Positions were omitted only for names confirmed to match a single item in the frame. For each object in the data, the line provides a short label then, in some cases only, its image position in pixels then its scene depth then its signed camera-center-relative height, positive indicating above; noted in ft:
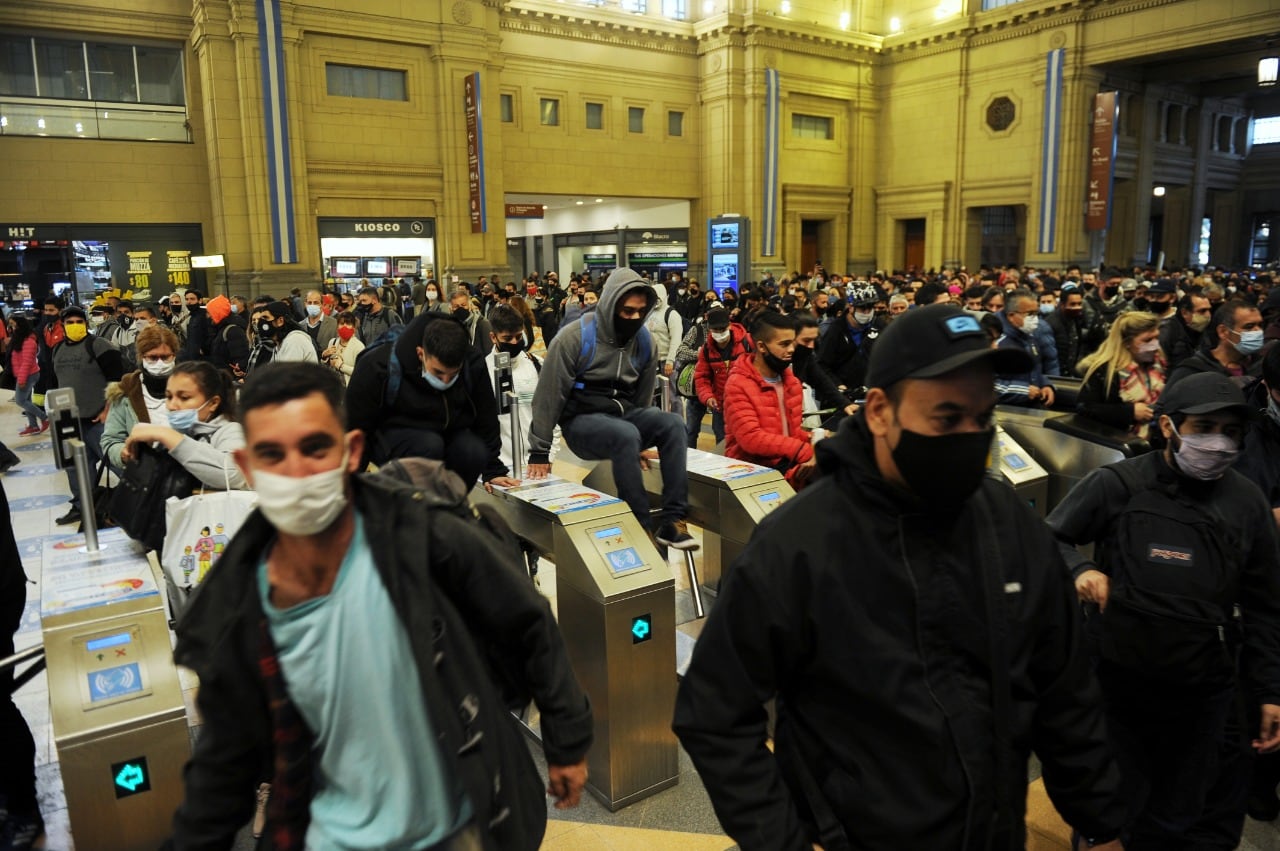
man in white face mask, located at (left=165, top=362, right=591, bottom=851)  5.63 -2.39
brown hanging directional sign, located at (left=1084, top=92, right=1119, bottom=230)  74.38 +9.78
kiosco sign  68.80 +4.89
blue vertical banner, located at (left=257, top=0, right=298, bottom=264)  62.59 +11.64
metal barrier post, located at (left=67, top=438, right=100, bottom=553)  11.82 -2.77
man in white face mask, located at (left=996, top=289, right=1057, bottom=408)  21.35 -1.88
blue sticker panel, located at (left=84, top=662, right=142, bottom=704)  9.36 -4.21
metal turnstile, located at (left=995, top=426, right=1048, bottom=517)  18.22 -4.11
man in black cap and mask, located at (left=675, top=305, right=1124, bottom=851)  5.25 -2.19
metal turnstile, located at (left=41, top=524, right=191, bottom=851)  9.14 -4.47
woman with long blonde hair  16.20 -1.90
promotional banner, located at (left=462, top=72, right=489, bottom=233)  70.54 +11.08
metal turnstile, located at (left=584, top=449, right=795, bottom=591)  15.25 -3.81
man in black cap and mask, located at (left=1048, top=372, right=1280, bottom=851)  8.98 -3.54
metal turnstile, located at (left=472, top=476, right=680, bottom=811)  11.85 -4.90
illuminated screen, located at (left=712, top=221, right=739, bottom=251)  66.39 +3.57
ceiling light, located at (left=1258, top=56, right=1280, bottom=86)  51.57 +11.99
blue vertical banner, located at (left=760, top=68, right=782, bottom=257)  83.56 +11.51
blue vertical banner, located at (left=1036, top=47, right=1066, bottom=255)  76.95 +11.39
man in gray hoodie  15.52 -2.31
